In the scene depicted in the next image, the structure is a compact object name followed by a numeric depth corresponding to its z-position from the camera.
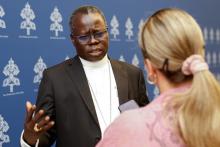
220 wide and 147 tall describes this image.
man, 2.65
